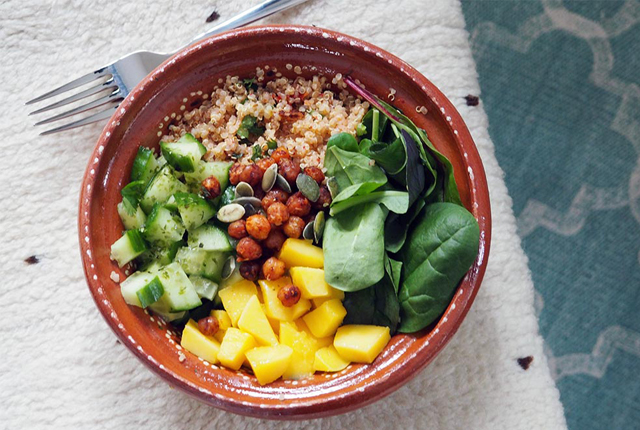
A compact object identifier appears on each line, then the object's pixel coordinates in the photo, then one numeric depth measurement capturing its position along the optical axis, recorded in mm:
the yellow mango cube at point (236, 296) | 498
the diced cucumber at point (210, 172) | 507
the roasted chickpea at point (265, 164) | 505
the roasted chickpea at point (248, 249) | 490
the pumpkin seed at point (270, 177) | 502
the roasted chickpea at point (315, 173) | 504
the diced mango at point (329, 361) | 496
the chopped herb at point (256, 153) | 514
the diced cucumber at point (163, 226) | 497
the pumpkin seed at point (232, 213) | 499
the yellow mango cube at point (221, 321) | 500
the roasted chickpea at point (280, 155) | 508
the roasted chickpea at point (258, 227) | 491
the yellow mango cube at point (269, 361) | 486
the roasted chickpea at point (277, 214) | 495
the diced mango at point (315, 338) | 501
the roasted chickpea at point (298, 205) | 498
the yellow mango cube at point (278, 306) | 495
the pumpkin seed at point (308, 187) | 500
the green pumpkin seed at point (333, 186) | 501
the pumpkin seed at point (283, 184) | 504
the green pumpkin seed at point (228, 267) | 502
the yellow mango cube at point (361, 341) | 490
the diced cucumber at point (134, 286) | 494
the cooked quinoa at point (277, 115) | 513
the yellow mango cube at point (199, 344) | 499
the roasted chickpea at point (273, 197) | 502
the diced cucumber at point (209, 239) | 499
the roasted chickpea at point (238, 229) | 495
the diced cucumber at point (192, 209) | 493
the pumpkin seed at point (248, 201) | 501
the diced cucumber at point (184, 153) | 500
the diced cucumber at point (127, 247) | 498
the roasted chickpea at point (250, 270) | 497
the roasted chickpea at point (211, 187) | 501
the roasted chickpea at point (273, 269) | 491
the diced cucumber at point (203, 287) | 500
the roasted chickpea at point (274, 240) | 499
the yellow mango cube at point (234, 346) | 492
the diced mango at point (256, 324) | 493
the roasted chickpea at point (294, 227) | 496
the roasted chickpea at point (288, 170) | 503
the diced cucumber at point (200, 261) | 498
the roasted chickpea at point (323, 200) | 503
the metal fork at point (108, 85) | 535
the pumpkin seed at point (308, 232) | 499
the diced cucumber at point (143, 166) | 510
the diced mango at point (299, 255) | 498
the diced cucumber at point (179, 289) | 494
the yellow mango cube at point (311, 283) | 491
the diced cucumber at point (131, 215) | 506
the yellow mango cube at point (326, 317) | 493
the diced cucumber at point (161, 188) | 505
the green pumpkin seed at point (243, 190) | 500
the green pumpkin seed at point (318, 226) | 499
